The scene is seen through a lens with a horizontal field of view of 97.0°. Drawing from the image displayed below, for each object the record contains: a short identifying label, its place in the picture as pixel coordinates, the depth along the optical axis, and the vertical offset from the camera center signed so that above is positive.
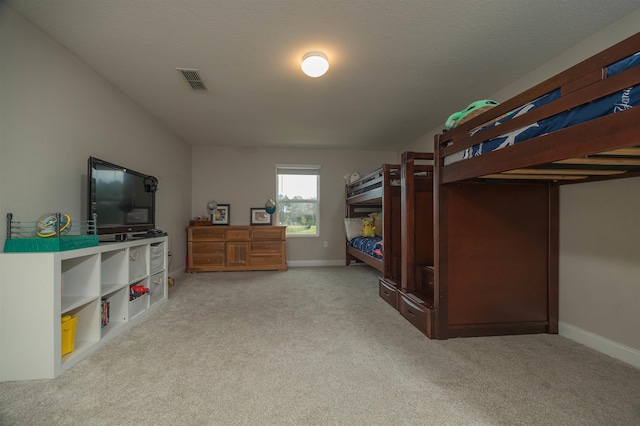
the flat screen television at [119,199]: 2.12 +0.13
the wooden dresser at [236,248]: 4.55 -0.56
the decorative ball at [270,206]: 5.08 +0.14
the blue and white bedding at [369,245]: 3.45 -0.44
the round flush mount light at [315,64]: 2.14 +1.16
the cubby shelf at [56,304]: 1.54 -0.57
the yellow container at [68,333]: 1.72 -0.73
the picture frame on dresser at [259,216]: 5.15 -0.04
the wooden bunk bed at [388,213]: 3.16 +0.01
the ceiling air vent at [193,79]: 2.42 +1.22
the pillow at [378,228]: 4.42 -0.22
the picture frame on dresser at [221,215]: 5.02 -0.02
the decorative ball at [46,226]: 1.68 -0.08
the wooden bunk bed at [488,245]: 1.97 -0.24
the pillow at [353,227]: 4.75 -0.22
